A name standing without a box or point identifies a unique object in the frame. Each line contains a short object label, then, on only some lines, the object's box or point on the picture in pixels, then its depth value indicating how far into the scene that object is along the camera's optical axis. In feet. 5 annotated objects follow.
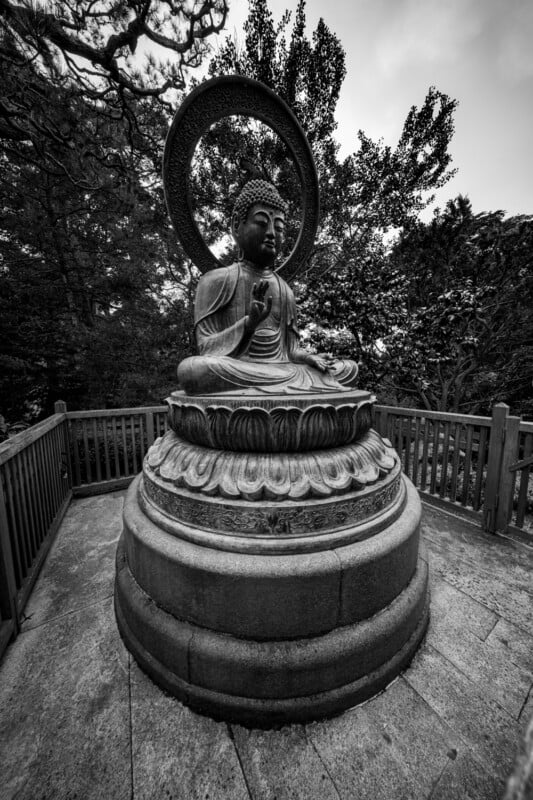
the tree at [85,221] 15.85
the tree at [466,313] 19.48
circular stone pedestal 5.41
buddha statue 7.63
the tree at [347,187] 20.07
